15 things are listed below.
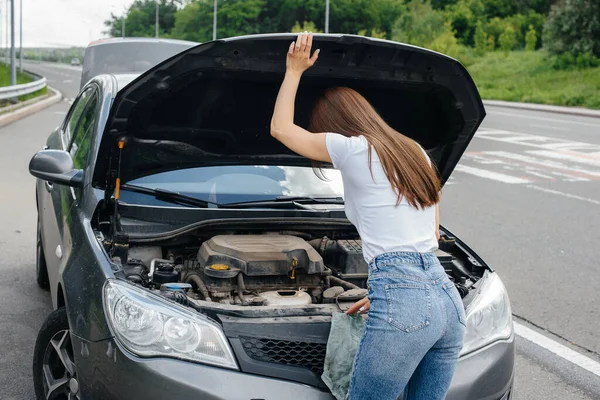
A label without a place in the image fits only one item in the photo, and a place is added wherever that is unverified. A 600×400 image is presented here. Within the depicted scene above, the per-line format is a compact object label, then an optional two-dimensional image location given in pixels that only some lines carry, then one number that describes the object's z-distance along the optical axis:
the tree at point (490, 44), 55.09
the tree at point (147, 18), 115.69
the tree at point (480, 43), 52.00
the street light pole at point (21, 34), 39.13
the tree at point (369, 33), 64.84
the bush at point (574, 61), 39.16
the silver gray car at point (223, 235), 2.82
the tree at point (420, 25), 58.56
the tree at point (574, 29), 39.53
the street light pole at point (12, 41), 25.41
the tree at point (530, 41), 50.47
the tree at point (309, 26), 71.43
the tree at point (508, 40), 51.09
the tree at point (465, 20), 69.44
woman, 2.46
